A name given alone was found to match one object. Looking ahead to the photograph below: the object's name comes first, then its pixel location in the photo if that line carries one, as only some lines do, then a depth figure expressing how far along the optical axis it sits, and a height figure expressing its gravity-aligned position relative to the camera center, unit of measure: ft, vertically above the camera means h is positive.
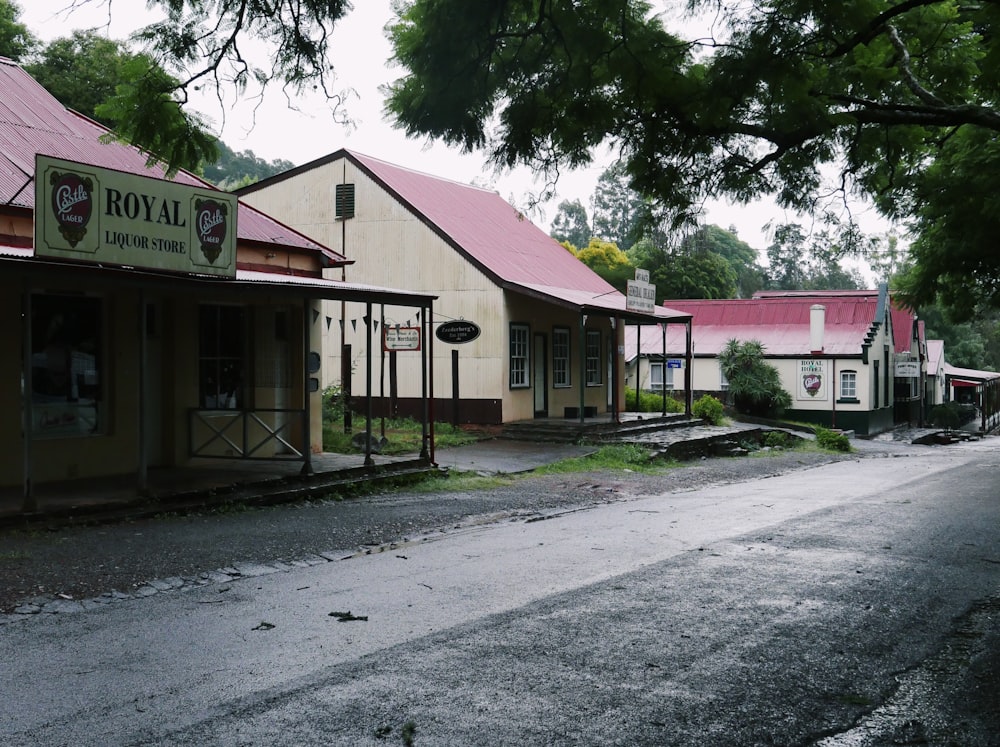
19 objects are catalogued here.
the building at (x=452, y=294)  80.38 +6.59
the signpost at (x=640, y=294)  80.48 +6.48
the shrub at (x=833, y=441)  97.86 -6.32
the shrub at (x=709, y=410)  97.30 -3.30
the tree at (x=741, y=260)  284.20 +33.26
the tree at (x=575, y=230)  331.77 +48.06
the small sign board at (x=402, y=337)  66.85 +2.62
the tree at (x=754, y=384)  130.93 -1.09
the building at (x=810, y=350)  131.44 +3.31
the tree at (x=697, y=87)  25.41 +7.76
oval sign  72.38 +3.20
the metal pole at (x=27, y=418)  34.58 -1.32
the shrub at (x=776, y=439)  92.68 -5.83
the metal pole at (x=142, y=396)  38.60 -0.66
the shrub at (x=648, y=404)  105.19 -2.88
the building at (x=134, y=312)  36.94 +3.06
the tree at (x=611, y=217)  283.79 +45.53
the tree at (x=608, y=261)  187.01 +21.49
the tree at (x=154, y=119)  26.11 +6.72
